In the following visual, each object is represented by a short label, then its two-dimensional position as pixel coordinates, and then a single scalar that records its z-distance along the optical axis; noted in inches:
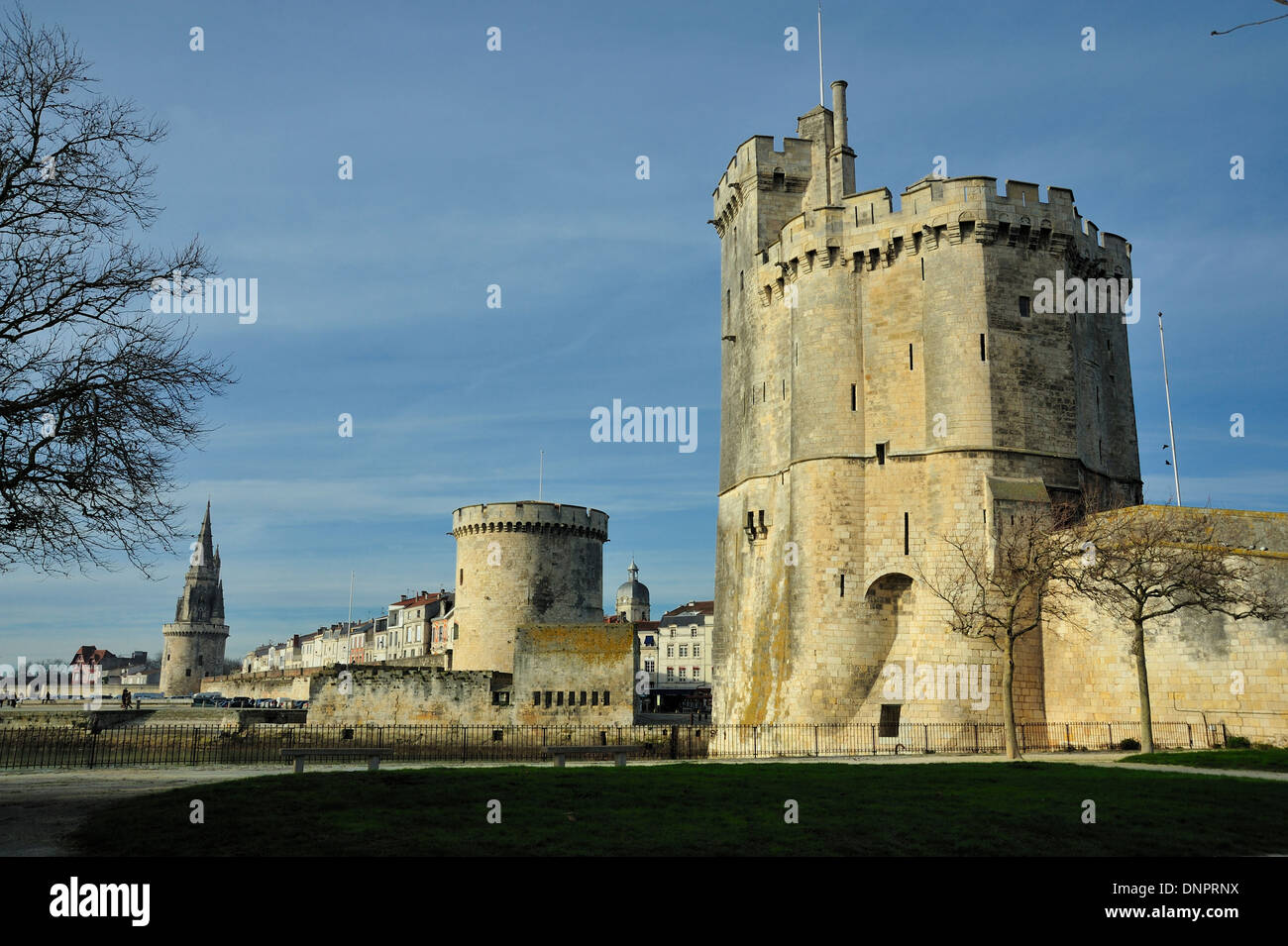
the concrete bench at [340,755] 910.4
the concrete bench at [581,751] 979.0
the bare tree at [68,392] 546.6
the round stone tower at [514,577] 2534.4
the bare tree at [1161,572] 1114.1
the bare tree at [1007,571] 1201.4
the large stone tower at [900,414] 1413.6
